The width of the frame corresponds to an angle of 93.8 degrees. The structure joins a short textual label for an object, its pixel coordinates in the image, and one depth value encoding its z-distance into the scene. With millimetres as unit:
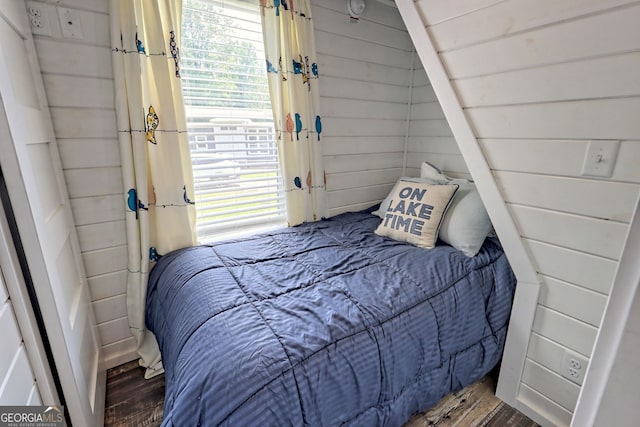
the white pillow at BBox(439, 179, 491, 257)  1653
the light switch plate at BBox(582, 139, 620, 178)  997
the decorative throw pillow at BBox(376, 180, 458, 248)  1748
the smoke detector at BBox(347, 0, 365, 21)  2020
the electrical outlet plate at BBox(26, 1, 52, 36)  1233
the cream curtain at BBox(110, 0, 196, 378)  1396
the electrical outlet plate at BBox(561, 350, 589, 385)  1257
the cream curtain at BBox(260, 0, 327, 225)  1771
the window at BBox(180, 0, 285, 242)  1676
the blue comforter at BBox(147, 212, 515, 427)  892
